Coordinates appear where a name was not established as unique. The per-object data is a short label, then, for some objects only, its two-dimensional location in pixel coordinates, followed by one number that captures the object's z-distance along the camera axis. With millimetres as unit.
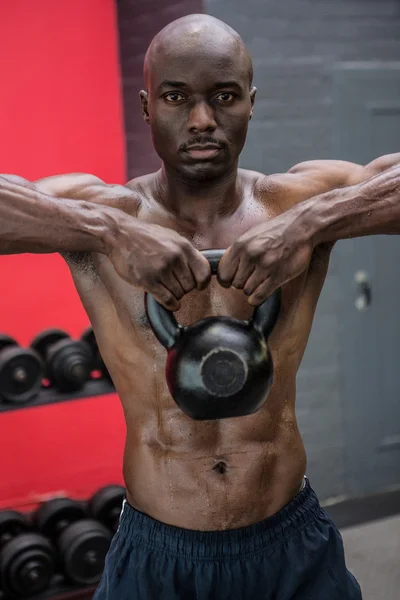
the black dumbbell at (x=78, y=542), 3131
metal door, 4027
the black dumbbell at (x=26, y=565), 3047
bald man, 1598
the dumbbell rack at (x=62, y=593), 3092
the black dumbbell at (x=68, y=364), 3070
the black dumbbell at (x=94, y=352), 3217
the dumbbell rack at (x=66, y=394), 2982
